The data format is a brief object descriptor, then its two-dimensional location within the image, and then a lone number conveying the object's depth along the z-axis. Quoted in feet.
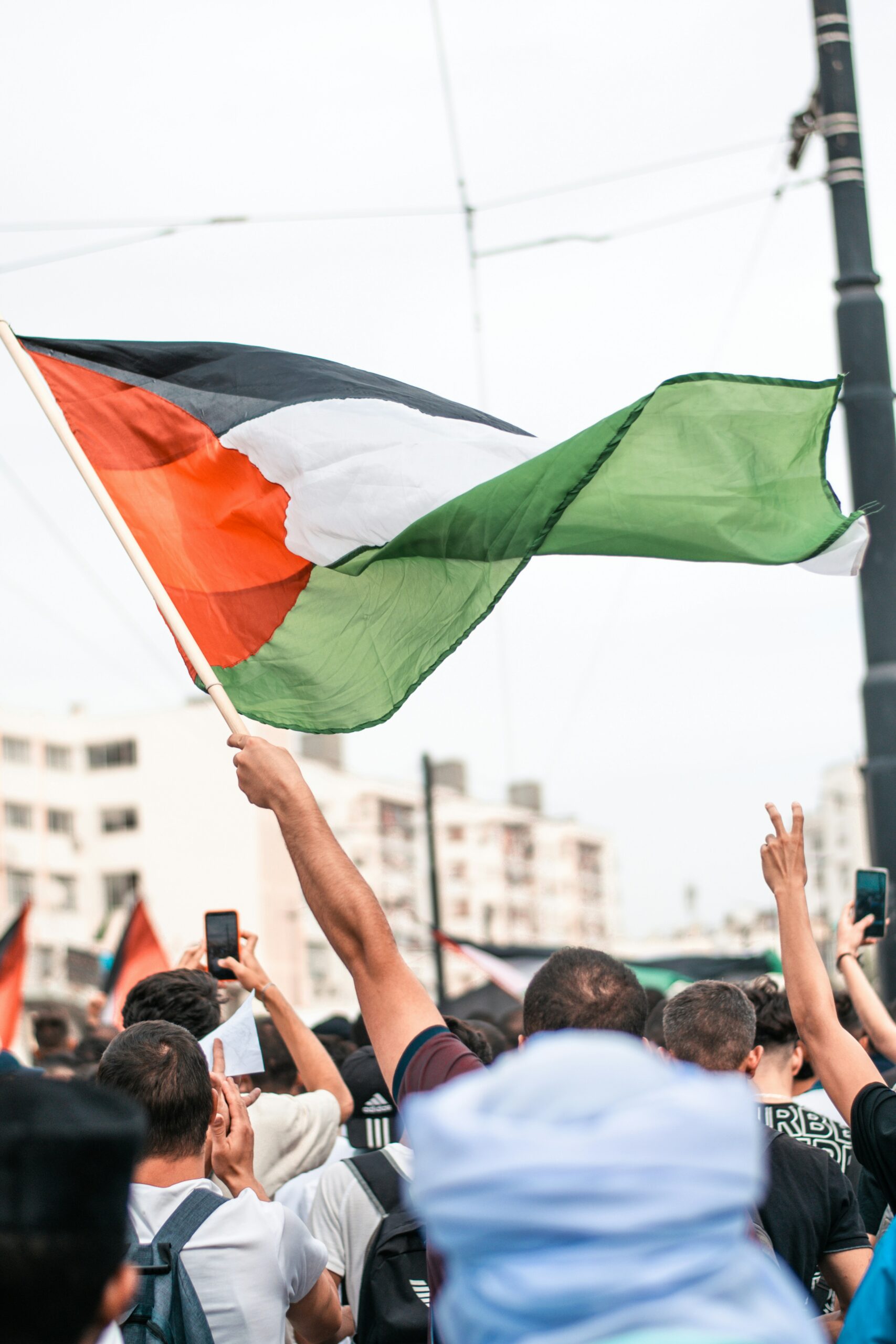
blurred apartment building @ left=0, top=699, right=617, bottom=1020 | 244.63
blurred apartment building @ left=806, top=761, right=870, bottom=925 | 405.18
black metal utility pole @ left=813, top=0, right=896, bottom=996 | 19.33
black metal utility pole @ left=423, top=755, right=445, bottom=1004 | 82.94
